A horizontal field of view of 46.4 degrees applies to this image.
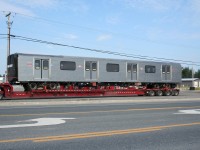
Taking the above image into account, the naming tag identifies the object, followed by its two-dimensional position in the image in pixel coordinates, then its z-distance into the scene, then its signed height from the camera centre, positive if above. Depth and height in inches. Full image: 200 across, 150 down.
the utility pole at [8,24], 1130.2 +296.9
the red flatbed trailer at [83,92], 758.0 -37.3
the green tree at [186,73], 5053.2 +197.1
